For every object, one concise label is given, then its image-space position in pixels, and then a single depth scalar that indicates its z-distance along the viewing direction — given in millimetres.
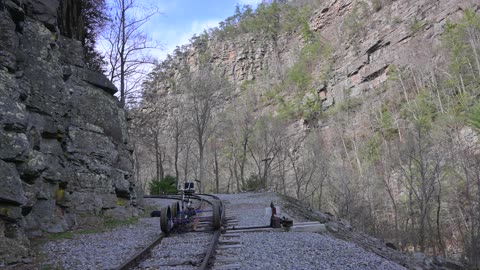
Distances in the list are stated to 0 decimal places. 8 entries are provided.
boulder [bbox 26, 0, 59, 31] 11705
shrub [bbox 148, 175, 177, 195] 29000
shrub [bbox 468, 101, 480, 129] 25783
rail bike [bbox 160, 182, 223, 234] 9164
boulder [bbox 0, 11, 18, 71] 8502
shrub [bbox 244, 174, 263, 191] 32747
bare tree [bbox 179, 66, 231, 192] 38719
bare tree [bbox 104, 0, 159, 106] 24078
